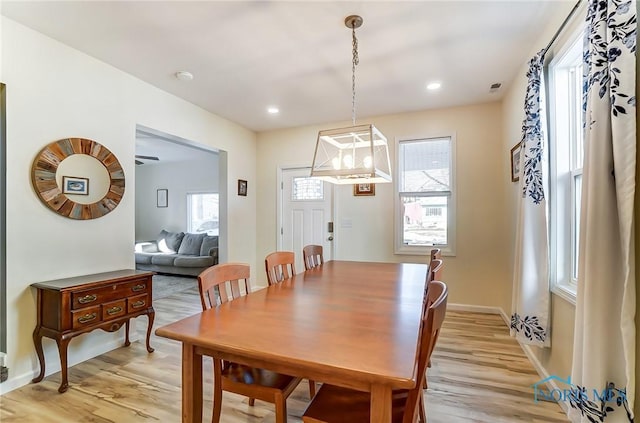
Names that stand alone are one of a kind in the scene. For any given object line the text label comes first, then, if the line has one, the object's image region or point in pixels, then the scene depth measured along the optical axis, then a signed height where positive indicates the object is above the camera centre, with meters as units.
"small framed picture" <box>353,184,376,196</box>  4.28 +0.34
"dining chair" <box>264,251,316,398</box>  2.21 -0.42
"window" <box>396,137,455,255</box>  3.96 +0.23
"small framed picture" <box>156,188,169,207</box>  7.58 +0.39
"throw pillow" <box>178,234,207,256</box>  6.32 -0.68
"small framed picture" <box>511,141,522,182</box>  2.91 +0.51
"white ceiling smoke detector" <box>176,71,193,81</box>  2.92 +1.36
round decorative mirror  2.32 +0.29
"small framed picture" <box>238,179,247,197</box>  4.62 +0.40
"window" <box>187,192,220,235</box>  7.29 +0.01
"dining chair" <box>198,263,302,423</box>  1.38 -0.82
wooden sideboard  2.13 -0.73
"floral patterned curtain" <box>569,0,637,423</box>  1.19 -0.05
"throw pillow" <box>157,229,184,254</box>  6.67 -0.66
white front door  4.60 -0.01
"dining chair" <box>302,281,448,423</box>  0.99 -0.80
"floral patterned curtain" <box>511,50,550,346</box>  2.12 -0.11
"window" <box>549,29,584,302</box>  1.97 +0.35
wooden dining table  0.96 -0.49
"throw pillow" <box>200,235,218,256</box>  6.18 -0.67
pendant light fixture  2.00 +0.40
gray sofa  5.91 -0.87
